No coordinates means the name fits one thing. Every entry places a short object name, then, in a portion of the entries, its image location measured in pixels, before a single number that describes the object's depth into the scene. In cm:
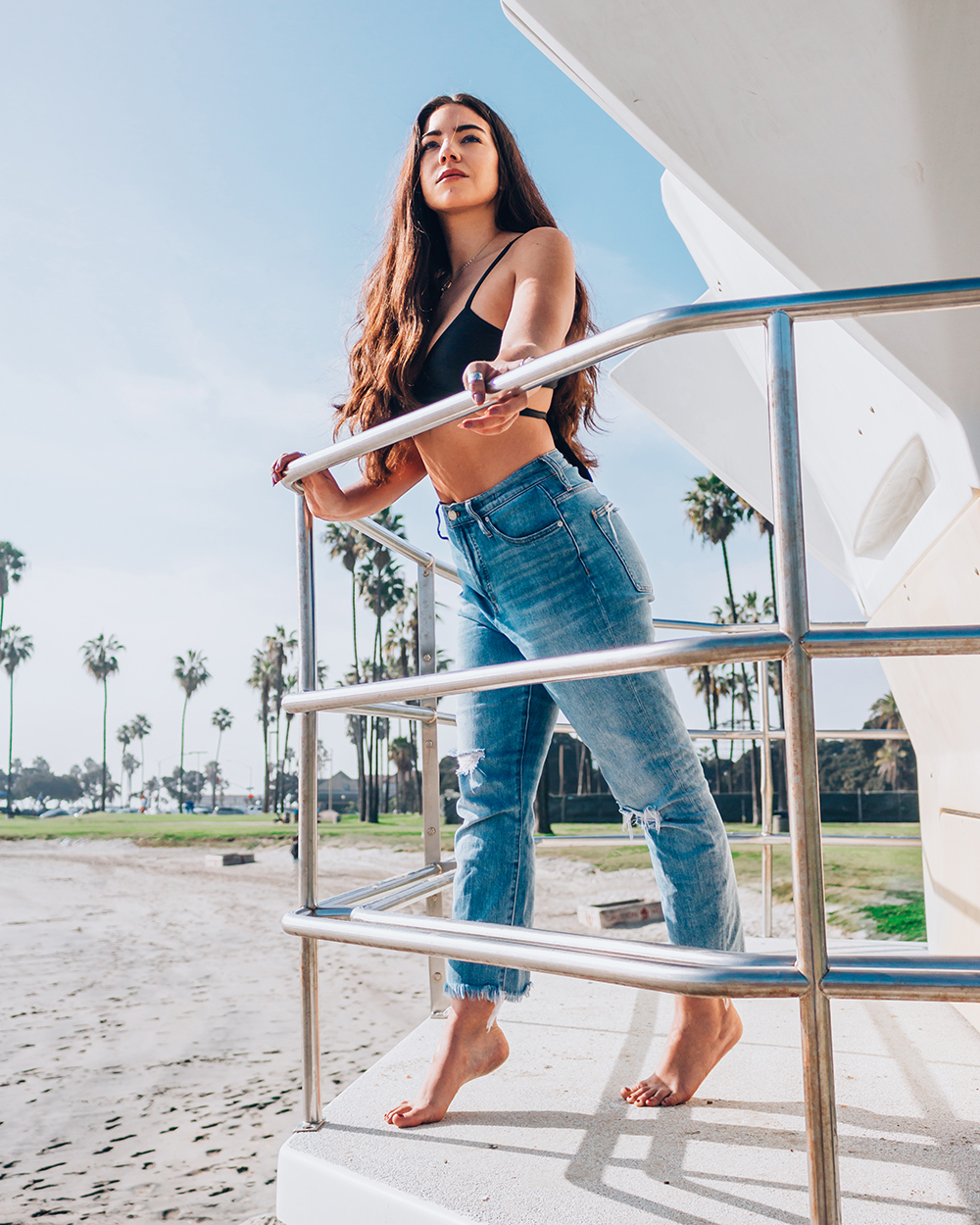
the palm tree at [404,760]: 4897
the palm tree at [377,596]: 4322
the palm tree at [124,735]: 8612
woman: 153
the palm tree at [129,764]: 10206
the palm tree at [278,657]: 5947
